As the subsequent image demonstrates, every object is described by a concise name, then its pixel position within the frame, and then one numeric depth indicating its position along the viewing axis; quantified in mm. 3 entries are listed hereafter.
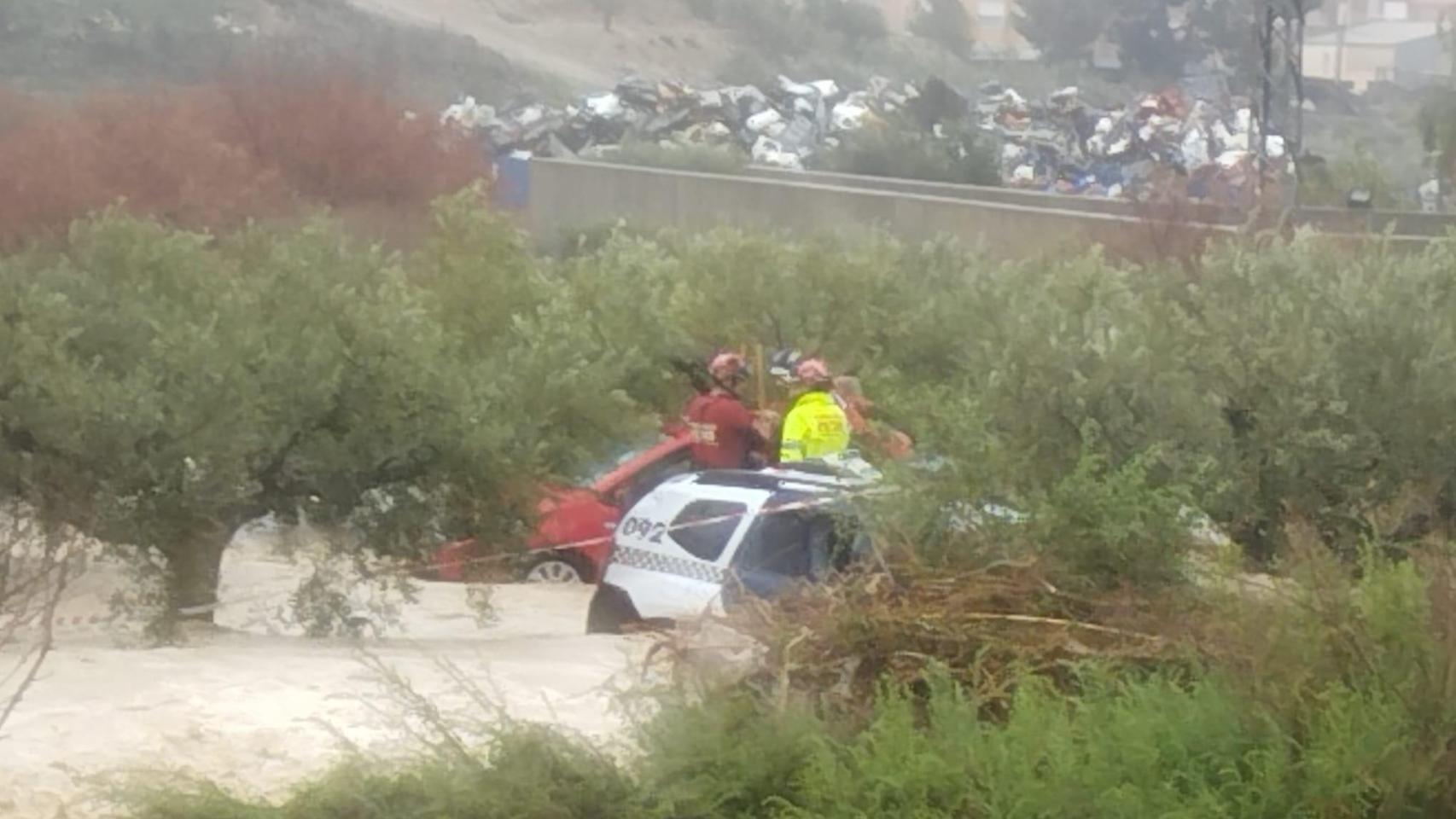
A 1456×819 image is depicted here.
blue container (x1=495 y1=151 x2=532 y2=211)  54156
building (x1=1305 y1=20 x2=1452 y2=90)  85062
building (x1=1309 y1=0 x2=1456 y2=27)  90469
